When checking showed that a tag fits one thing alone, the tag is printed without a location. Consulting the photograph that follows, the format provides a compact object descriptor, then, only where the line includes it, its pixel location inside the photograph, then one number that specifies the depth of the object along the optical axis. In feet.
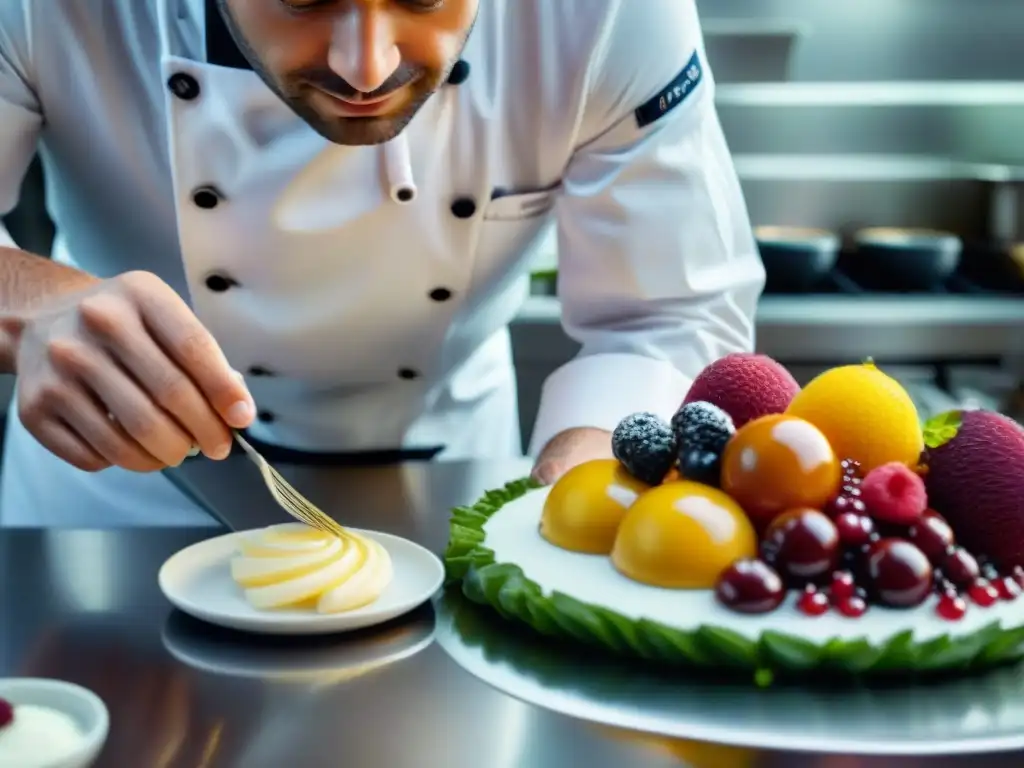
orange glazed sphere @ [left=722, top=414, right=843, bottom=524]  3.45
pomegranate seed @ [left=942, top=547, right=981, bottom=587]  3.39
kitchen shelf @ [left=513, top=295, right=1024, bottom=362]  8.82
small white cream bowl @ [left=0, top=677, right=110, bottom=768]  2.87
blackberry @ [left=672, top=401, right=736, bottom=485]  3.61
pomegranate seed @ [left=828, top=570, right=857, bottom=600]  3.32
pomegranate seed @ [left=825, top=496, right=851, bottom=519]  3.43
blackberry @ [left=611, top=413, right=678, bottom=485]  3.70
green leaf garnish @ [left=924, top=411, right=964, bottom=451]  3.69
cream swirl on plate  3.55
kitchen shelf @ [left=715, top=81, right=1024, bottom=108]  10.21
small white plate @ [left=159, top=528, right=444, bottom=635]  3.48
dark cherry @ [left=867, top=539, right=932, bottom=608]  3.28
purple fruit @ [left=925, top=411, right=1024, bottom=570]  3.51
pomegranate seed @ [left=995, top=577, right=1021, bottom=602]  3.42
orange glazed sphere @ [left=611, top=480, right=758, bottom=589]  3.39
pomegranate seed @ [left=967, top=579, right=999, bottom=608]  3.37
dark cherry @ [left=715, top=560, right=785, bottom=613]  3.27
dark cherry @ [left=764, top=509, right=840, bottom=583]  3.31
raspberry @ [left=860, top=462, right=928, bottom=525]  3.39
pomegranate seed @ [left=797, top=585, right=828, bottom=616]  3.29
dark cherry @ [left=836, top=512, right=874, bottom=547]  3.37
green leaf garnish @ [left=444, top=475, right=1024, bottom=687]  3.16
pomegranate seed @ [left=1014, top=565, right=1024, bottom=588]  3.51
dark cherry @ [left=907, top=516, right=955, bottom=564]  3.39
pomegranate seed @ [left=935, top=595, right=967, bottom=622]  3.29
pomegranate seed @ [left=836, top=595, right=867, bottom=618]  3.29
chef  4.77
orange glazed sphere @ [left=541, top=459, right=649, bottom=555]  3.68
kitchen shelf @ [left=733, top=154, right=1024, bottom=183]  10.25
